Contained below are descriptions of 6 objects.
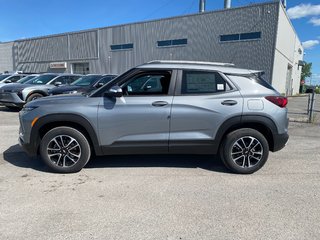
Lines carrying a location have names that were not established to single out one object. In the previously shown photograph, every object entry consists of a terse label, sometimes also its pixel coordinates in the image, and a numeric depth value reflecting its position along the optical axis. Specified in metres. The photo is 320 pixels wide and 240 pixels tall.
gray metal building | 22.34
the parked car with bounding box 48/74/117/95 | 9.83
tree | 85.11
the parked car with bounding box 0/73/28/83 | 14.47
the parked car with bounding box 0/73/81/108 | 10.50
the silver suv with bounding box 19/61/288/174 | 4.13
